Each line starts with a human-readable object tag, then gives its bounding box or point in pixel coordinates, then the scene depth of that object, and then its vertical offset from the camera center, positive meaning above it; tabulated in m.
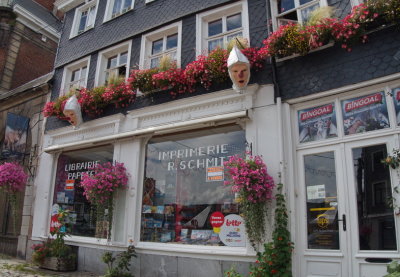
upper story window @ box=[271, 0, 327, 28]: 7.35 +4.40
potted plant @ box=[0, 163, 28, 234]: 10.76 +0.92
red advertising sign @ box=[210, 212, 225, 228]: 7.26 -0.11
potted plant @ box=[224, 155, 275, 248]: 6.27 +0.41
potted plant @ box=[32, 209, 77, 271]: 8.70 -1.10
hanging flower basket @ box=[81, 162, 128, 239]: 8.39 +0.57
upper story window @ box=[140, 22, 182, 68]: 9.34 +4.65
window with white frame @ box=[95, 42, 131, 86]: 10.55 +4.61
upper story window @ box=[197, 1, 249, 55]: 8.27 +4.64
